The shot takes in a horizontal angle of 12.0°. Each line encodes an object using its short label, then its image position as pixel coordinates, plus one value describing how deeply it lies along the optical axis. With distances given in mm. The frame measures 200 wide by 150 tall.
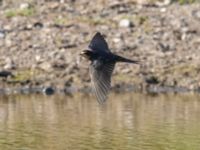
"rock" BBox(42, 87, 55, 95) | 19412
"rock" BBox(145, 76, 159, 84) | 20016
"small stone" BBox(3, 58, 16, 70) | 20125
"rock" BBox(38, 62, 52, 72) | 20173
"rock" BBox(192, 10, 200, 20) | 22469
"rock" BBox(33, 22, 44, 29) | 21938
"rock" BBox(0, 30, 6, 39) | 21392
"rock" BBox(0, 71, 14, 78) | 19859
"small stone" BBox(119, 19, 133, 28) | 22039
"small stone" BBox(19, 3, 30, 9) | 22906
